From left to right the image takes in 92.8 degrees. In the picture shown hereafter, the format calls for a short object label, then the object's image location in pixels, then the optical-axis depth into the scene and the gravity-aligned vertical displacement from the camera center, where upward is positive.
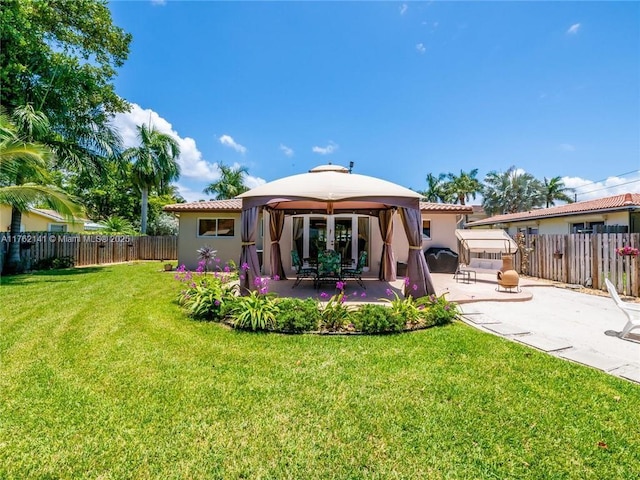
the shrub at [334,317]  5.65 -1.29
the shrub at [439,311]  5.94 -1.26
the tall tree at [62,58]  11.79 +8.27
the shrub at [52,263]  14.57 -0.76
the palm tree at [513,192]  36.16 +6.74
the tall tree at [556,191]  37.12 +7.01
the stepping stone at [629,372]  3.81 -1.61
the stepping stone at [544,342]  4.76 -1.55
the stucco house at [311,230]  12.25 +0.79
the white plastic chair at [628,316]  5.14 -1.18
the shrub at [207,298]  6.24 -1.10
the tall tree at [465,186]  40.84 +8.42
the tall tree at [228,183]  33.94 +7.32
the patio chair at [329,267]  9.08 -0.57
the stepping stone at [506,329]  5.51 -1.51
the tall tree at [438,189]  41.97 +8.18
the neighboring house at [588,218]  13.92 +1.67
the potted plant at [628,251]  8.37 -0.08
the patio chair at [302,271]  9.24 -0.71
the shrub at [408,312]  5.85 -1.24
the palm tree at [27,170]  9.72 +2.78
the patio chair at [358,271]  9.16 -0.70
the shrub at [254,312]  5.59 -1.23
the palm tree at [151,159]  24.56 +7.23
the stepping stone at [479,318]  6.16 -1.48
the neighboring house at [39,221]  20.41 +1.97
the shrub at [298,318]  5.49 -1.29
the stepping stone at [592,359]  4.15 -1.58
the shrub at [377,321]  5.44 -1.33
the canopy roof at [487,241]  11.85 +0.28
